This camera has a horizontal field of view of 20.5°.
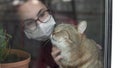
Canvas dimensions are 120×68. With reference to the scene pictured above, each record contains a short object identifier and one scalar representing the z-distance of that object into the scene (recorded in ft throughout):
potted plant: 4.70
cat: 4.67
